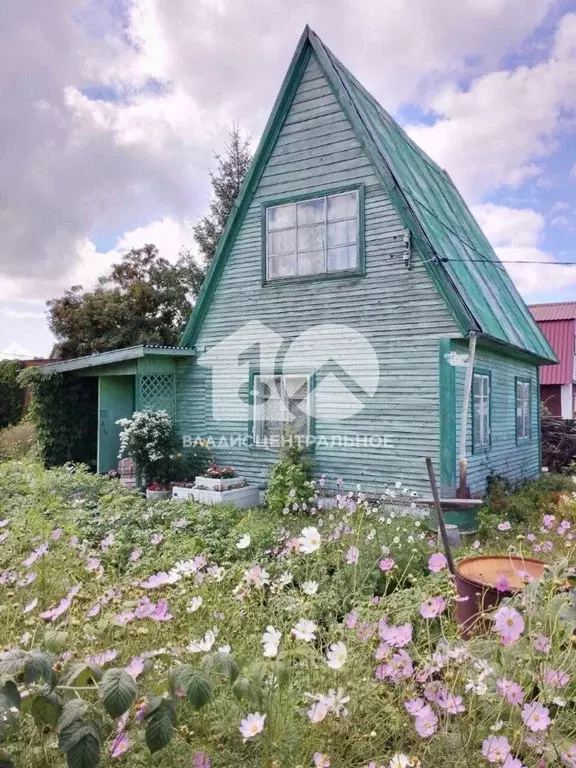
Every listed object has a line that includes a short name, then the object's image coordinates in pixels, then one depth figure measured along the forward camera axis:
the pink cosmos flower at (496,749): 1.49
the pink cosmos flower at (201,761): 1.55
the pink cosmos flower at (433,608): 1.84
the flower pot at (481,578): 2.95
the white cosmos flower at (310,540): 2.15
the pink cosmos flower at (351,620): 2.08
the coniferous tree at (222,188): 21.84
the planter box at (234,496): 8.68
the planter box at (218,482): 8.98
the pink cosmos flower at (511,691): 1.62
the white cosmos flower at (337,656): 1.64
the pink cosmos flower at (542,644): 1.67
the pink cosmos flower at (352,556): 2.48
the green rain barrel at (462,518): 7.54
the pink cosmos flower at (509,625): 1.65
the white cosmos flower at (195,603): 2.01
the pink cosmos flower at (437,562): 2.27
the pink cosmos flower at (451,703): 1.61
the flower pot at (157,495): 9.36
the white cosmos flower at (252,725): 1.49
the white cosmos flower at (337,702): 1.53
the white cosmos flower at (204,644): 1.71
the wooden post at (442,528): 3.38
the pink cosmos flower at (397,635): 1.75
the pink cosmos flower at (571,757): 1.54
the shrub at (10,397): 18.30
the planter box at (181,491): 9.04
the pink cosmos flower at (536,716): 1.55
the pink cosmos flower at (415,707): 1.59
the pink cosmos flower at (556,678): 1.67
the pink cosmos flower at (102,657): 1.71
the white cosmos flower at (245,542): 2.37
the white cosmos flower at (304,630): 1.80
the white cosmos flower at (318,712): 1.54
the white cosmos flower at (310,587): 2.19
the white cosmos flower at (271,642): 1.72
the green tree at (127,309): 19.05
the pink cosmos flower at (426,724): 1.56
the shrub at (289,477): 8.26
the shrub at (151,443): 9.60
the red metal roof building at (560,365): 20.44
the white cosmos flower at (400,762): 1.45
